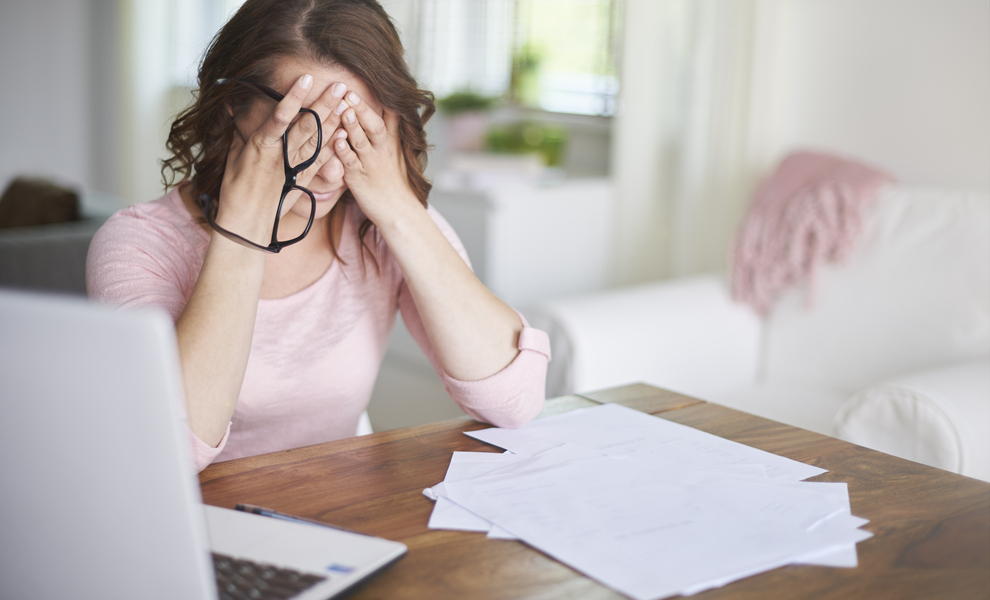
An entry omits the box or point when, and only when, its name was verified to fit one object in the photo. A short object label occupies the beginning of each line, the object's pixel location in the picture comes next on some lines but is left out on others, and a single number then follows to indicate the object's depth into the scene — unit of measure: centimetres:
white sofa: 166
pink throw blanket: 185
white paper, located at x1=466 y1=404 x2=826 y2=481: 81
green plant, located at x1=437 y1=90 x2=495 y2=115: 269
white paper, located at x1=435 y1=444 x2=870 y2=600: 60
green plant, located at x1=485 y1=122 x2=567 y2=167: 266
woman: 87
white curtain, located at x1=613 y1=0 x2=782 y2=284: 227
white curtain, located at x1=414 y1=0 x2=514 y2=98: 309
